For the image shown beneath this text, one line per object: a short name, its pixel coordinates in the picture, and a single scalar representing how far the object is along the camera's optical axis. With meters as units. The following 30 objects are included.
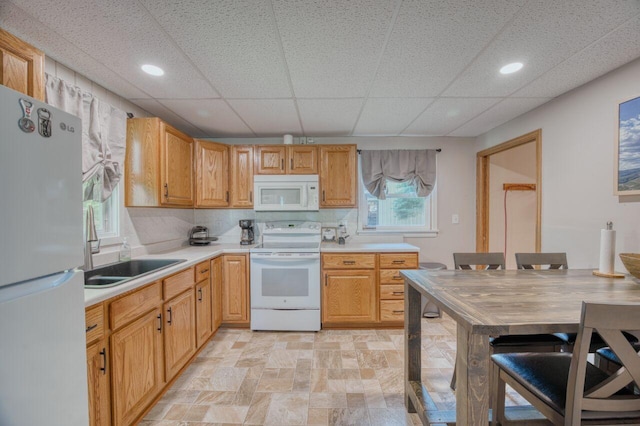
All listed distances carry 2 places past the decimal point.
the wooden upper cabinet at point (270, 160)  3.21
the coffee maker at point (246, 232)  3.37
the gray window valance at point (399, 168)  3.50
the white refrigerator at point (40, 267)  0.82
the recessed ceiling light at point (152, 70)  1.80
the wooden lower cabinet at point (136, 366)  1.43
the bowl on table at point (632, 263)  1.44
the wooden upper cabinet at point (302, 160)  3.21
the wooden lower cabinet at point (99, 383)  1.26
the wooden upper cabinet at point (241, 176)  3.23
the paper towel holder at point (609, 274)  1.59
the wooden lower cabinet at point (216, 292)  2.71
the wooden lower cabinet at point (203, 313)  2.38
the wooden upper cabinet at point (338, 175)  3.22
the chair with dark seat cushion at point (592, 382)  0.88
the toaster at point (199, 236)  3.26
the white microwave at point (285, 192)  3.14
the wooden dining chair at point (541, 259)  1.95
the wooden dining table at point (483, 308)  1.00
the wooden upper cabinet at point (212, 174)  3.02
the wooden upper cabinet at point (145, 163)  2.34
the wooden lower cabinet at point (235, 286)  2.90
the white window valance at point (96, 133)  1.74
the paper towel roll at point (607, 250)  1.59
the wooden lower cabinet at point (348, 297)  2.90
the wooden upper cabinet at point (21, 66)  1.13
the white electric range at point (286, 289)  2.86
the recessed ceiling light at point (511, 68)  1.79
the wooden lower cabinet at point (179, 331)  1.91
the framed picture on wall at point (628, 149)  1.69
